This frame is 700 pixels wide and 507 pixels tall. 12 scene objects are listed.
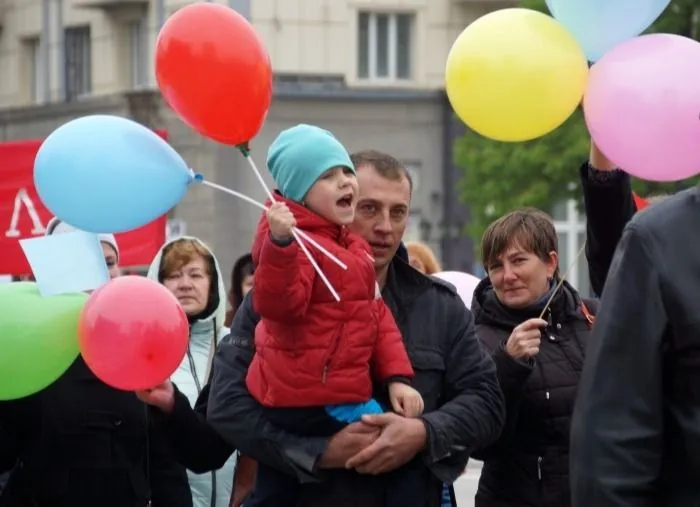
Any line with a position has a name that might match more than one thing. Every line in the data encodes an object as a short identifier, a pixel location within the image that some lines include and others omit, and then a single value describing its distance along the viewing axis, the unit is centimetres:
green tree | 3965
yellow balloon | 810
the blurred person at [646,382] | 591
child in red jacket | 746
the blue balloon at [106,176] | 826
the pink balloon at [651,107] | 770
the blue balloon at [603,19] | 814
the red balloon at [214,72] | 825
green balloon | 869
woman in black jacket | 895
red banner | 1483
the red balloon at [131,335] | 849
